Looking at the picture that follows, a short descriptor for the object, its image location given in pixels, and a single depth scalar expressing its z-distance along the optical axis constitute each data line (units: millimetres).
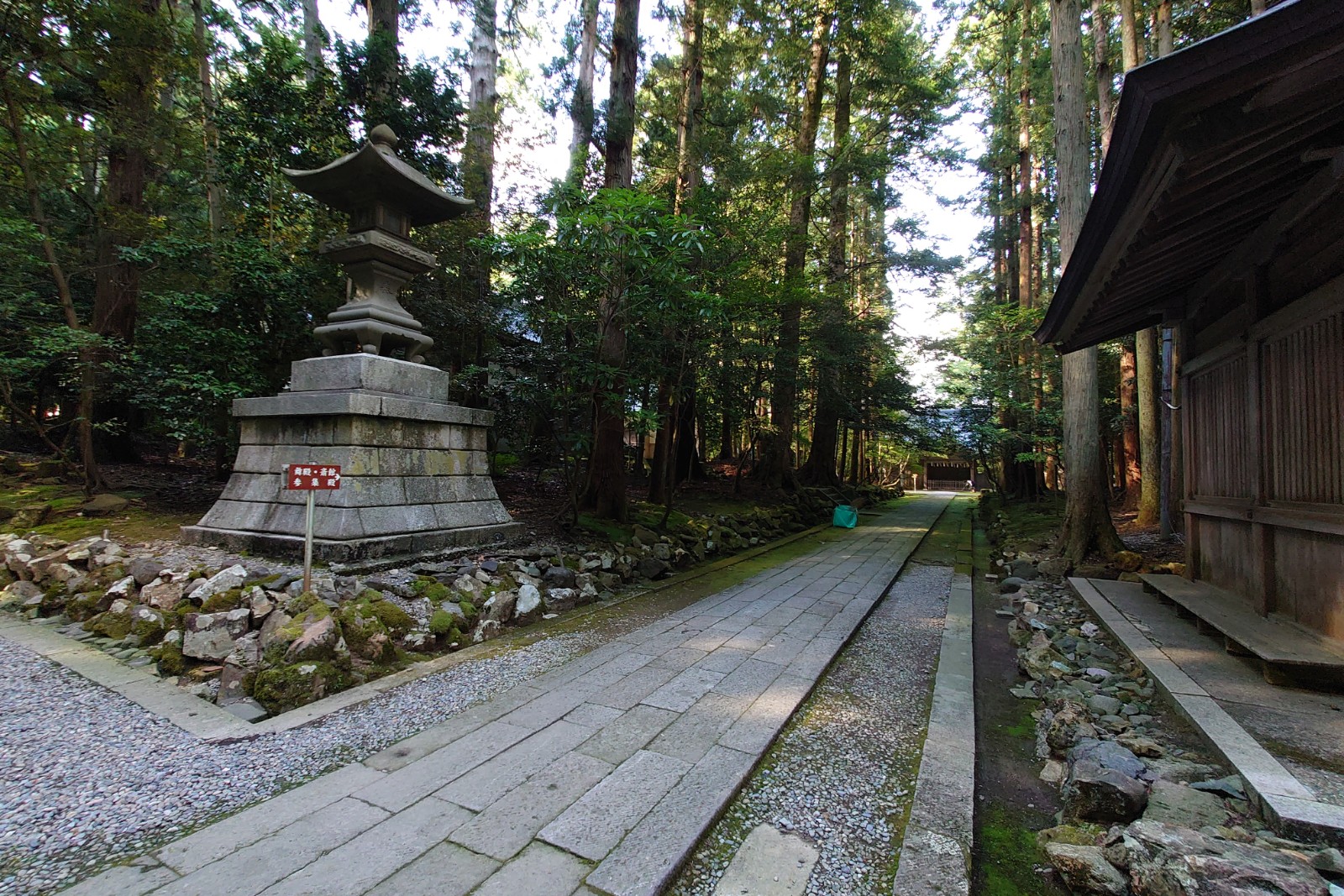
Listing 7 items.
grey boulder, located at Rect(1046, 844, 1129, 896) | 1722
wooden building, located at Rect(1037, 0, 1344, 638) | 2037
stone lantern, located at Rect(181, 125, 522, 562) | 4664
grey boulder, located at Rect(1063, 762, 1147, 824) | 2053
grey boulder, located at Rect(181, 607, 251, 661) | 3232
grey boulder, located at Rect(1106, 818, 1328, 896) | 1544
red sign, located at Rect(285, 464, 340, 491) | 3531
